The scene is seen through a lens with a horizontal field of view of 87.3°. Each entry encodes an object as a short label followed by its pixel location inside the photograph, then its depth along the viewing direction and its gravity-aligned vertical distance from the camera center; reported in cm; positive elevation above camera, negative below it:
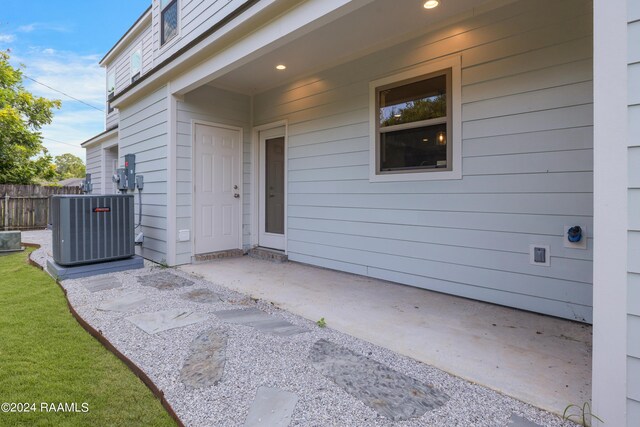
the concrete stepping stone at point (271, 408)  148 -95
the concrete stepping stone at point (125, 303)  297 -89
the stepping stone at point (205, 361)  182 -93
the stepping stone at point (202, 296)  322 -89
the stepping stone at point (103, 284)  358 -86
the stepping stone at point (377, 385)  158 -94
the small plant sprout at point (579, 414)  149 -95
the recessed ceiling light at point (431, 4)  299 +184
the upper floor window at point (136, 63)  849 +373
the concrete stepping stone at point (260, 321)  252 -92
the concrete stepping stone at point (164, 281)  370 -87
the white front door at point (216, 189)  501 +28
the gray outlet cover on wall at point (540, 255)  282 -41
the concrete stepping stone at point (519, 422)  147 -96
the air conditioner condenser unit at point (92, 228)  394 -26
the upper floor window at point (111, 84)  1010 +379
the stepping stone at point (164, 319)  255 -91
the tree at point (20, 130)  1185 +279
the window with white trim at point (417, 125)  335 +88
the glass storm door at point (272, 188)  531 +30
